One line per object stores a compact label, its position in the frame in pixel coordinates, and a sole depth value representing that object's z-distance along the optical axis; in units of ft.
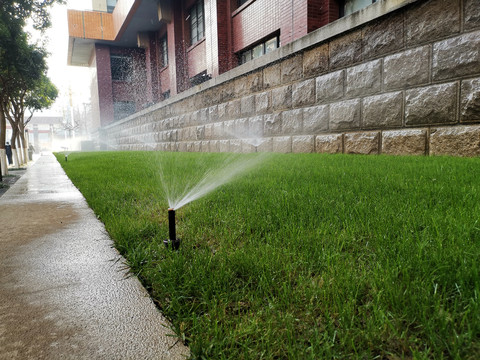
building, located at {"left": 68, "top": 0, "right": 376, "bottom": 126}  27.53
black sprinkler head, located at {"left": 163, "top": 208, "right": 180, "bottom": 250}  5.23
